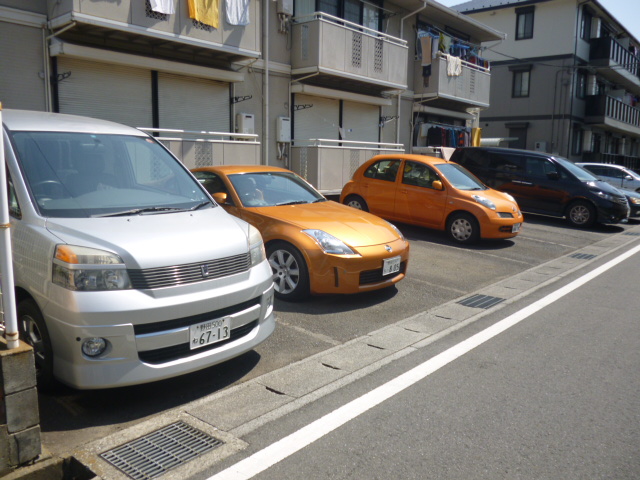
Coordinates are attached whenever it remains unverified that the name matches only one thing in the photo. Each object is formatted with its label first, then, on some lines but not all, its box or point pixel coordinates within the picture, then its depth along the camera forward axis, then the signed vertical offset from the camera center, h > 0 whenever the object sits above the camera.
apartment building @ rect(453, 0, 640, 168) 28.58 +4.99
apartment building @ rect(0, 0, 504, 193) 9.28 +1.95
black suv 13.32 -0.51
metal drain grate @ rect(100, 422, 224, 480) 3.03 -1.69
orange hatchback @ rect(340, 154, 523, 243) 10.11 -0.67
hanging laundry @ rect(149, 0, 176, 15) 9.50 +2.65
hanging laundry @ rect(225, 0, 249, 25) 10.98 +2.96
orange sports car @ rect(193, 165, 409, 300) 6.00 -0.85
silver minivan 3.42 -0.72
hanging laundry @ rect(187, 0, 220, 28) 10.21 +2.78
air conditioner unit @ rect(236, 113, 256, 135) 12.44 +0.84
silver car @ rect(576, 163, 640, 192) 19.75 -0.34
